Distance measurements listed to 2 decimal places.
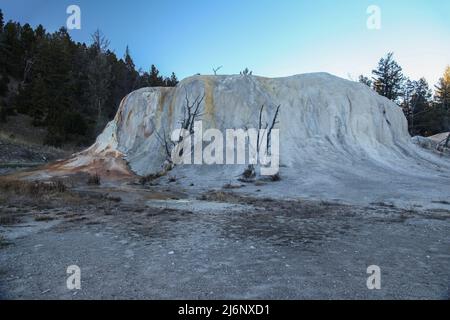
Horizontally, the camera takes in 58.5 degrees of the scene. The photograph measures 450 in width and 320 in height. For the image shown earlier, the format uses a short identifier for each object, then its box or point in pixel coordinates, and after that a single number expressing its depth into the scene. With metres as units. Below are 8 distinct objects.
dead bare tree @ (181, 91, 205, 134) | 25.91
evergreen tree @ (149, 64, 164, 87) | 55.09
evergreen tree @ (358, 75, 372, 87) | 57.58
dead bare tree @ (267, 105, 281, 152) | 23.91
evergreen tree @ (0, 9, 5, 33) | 53.15
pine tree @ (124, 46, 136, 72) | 62.18
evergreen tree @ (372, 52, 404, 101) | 48.56
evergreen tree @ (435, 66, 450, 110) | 57.97
